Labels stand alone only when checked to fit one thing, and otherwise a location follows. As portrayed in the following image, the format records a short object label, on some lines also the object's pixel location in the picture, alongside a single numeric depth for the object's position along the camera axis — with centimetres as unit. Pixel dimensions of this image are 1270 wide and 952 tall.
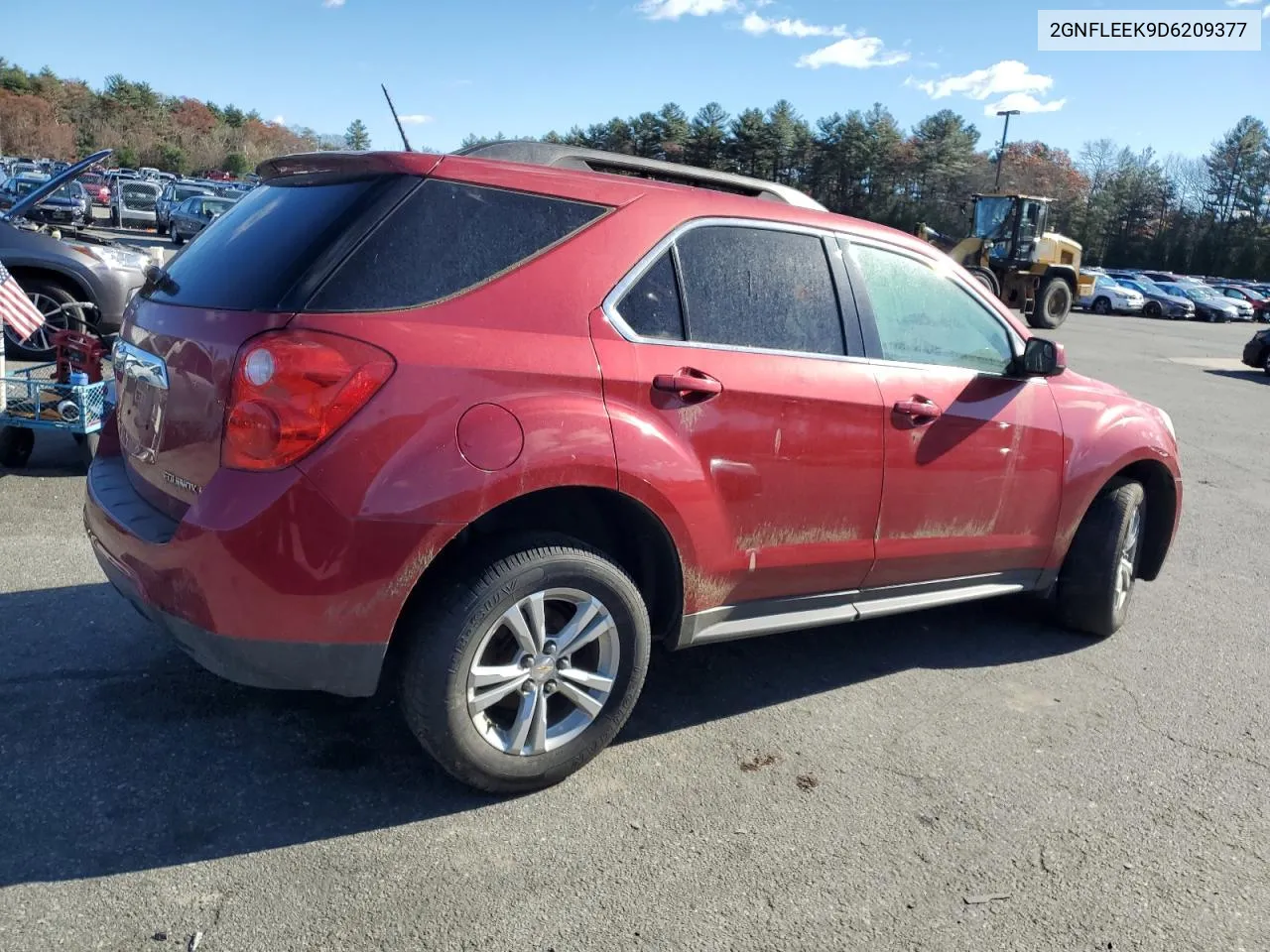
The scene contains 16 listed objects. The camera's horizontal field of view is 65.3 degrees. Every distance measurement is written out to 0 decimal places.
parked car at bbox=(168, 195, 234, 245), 2781
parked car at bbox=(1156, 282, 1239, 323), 4184
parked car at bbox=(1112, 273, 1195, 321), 4128
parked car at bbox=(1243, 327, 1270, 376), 1917
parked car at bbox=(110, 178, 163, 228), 3453
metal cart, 579
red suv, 257
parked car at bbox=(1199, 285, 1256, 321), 4225
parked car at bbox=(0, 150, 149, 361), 873
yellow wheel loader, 2706
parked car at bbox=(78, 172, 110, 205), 3978
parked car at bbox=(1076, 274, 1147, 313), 3988
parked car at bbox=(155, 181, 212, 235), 3297
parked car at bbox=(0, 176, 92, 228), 2159
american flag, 629
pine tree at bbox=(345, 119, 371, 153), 8079
